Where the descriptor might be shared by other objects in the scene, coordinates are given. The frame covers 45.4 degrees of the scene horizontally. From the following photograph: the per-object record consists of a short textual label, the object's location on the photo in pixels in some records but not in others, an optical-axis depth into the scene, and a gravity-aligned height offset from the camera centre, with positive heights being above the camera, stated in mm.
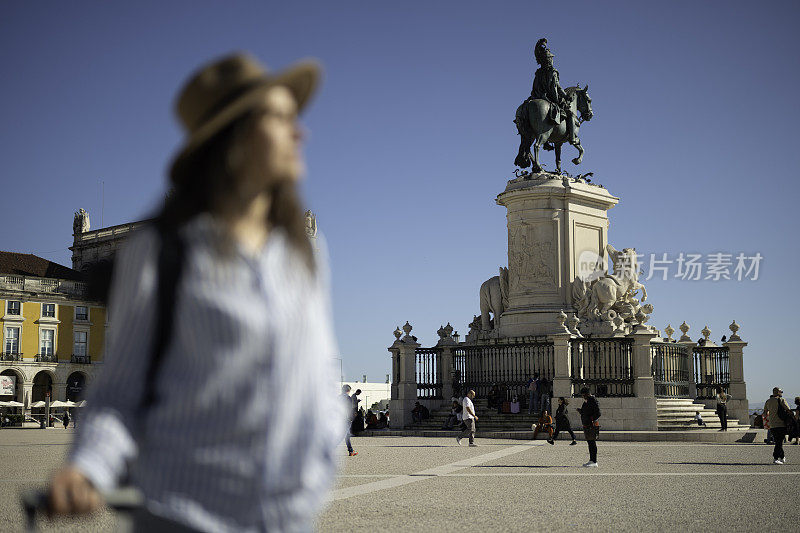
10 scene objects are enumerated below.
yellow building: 63906 +3274
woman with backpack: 2250 +57
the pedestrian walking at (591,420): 15742 -621
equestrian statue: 31766 +8950
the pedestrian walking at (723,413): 27000 -839
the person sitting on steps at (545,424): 22998 -974
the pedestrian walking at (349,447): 18594 -1220
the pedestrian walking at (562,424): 22547 -950
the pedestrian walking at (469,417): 22125 -768
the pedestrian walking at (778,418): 16736 -622
